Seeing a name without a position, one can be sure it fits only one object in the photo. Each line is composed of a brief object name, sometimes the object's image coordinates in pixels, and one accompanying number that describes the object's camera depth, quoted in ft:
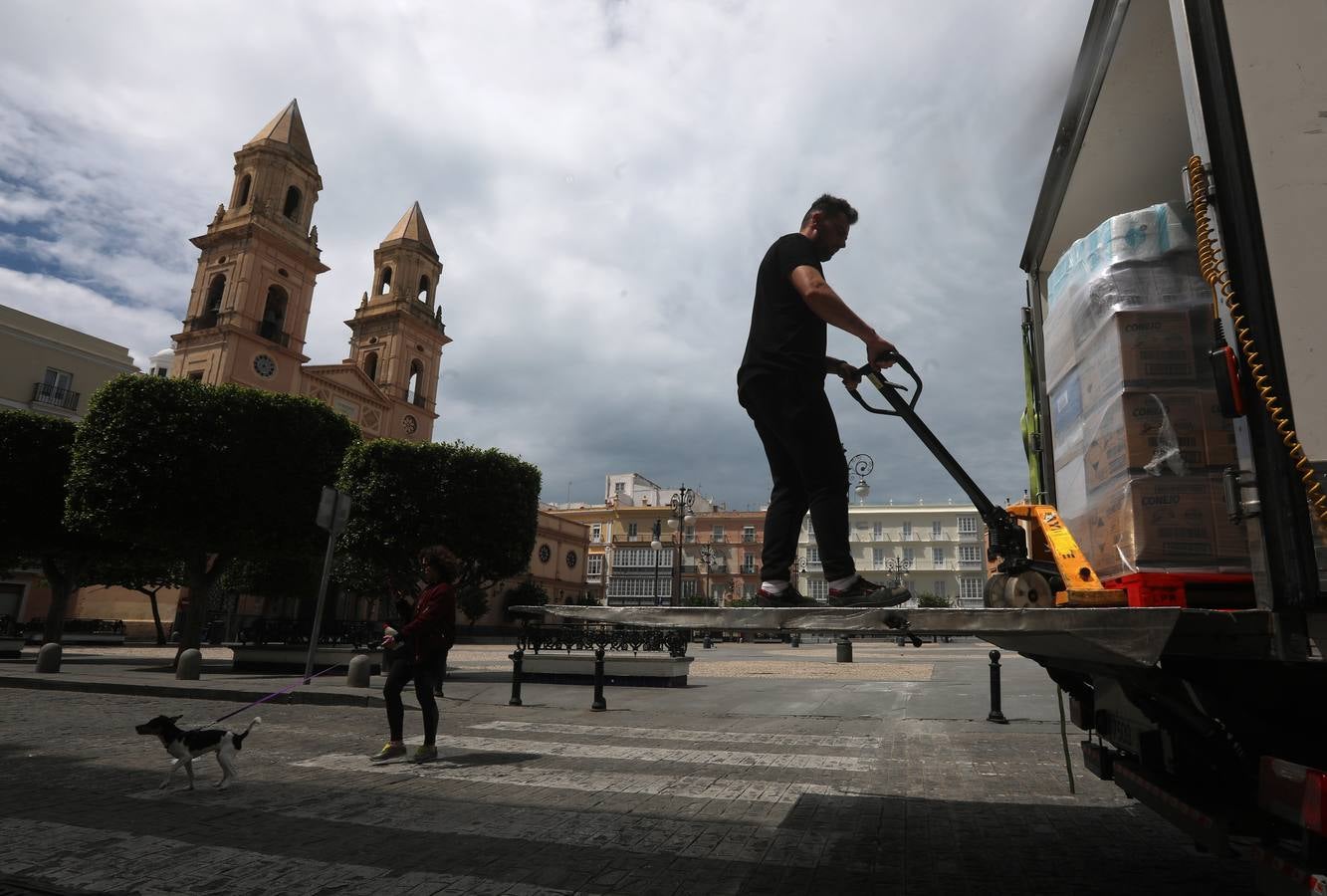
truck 6.82
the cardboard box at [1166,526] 8.55
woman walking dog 20.35
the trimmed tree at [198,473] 57.21
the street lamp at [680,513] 94.94
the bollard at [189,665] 41.34
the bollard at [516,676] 36.91
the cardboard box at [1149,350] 9.23
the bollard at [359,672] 38.58
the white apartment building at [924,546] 293.84
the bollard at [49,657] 43.29
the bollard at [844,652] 77.04
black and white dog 16.84
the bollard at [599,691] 35.12
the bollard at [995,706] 29.35
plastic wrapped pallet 8.70
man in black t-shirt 10.70
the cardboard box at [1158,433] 8.86
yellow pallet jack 9.07
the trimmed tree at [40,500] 67.26
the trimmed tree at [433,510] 64.59
